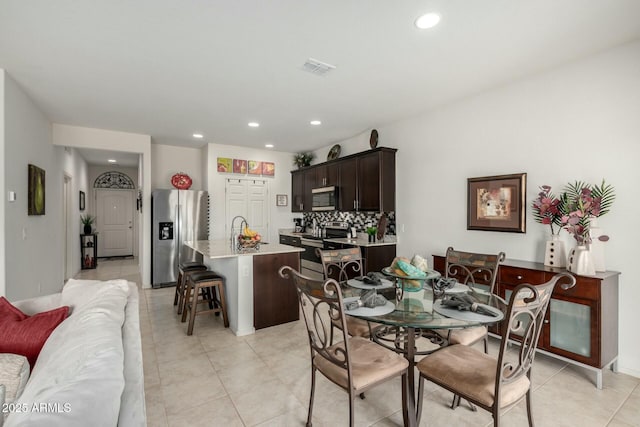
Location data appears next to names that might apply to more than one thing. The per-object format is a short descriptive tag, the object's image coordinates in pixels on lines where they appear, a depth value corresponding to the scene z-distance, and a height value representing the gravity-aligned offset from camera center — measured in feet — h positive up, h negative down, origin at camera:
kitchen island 10.94 -2.80
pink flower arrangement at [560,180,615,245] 8.25 +0.05
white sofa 2.31 -1.48
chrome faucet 12.25 -1.21
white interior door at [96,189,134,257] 28.89 -0.96
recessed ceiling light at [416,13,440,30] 6.88 +4.37
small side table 23.91 -3.08
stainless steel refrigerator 17.67 -0.98
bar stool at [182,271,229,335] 10.85 -2.91
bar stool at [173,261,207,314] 12.91 -2.79
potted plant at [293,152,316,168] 21.77 +3.73
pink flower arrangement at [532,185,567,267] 9.02 -0.27
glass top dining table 5.32 -1.93
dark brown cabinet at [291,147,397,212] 14.78 +1.77
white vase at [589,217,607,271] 8.25 -0.95
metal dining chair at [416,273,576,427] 4.68 -2.75
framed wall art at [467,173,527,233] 10.22 +0.30
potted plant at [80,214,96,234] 24.61 -0.90
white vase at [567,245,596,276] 7.99 -1.34
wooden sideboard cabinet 7.66 -2.88
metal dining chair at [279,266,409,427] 5.16 -2.78
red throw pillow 4.20 -1.69
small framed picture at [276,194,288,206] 22.29 +0.85
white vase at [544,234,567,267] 9.00 -1.25
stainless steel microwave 17.87 +0.78
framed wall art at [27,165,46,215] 11.76 +0.81
